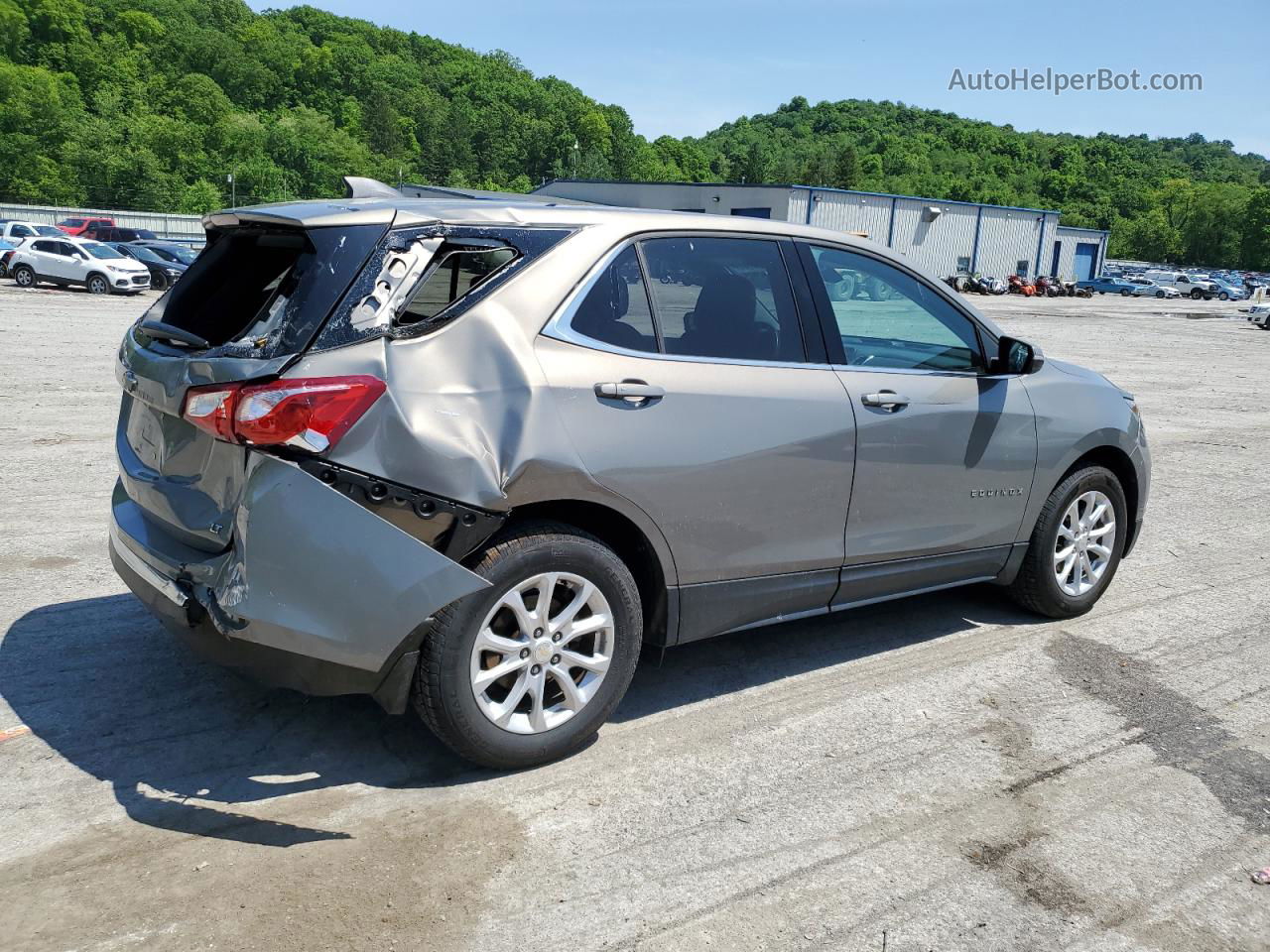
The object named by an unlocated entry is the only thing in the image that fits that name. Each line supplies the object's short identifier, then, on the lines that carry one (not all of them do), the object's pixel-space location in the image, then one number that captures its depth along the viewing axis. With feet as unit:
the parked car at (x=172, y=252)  113.80
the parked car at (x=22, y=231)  131.75
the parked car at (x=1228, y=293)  261.03
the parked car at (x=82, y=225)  159.54
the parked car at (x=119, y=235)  147.02
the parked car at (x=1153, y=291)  258.98
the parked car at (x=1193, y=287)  260.83
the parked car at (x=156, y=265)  109.19
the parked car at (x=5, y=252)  109.70
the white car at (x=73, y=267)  100.07
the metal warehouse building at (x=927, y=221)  199.93
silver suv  10.54
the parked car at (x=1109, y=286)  261.85
